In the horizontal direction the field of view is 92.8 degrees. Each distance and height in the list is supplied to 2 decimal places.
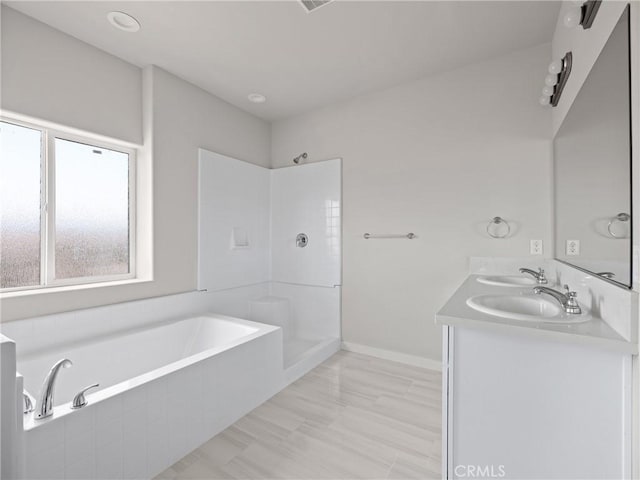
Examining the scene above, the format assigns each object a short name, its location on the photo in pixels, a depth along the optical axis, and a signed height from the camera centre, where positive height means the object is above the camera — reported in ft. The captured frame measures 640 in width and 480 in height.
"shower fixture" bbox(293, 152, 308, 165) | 10.71 +2.89
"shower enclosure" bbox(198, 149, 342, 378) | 9.32 -0.25
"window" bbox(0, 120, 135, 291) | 6.16 +0.68
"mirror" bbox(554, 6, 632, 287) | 3.22 +0.96
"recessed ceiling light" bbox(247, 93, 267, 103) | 9.46 +4.47
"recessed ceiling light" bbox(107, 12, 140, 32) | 6.01 +4.42
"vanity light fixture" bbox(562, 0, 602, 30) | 3.98 +3.02
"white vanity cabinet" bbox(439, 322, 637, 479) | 3.02 -1.82
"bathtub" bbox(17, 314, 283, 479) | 3.90 -2.64
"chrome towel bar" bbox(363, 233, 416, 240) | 8.71 +0.13
